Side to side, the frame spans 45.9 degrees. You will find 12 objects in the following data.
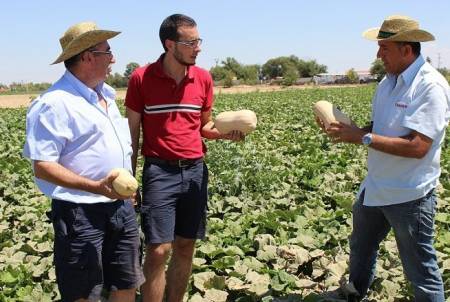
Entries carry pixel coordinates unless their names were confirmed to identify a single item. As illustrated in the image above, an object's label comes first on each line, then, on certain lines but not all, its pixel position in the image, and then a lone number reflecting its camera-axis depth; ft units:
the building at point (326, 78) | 345.12
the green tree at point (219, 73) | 364.99
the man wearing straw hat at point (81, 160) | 9.34
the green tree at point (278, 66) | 413.80
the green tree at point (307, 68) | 420.36
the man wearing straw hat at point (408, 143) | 10.58
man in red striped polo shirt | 12.23
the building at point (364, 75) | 301.22
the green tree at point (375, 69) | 290.58
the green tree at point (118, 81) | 301.96
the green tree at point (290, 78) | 301.16
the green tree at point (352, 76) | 336.08
